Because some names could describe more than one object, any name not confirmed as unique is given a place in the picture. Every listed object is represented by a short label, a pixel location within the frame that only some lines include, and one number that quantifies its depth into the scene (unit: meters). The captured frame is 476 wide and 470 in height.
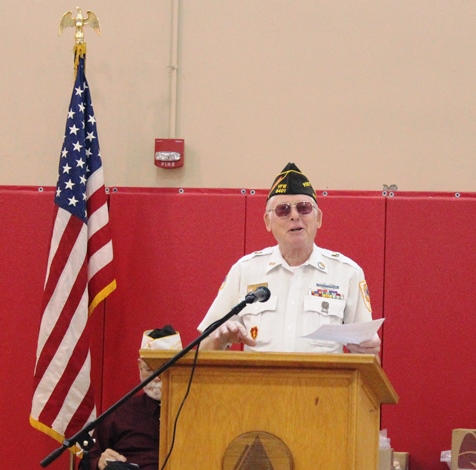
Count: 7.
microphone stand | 5.00
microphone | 5.06
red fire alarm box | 9.87
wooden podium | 5.11
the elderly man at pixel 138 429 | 8.10
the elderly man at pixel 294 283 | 6.71
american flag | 8.94
